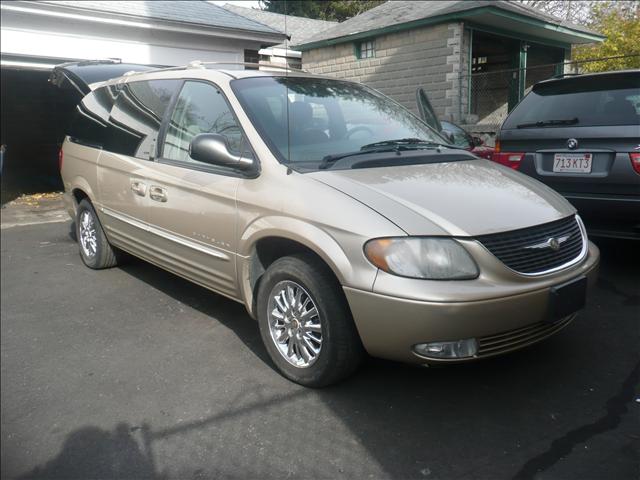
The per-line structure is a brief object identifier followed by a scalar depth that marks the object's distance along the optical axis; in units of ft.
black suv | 13.84
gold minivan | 8.61
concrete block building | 28.19
